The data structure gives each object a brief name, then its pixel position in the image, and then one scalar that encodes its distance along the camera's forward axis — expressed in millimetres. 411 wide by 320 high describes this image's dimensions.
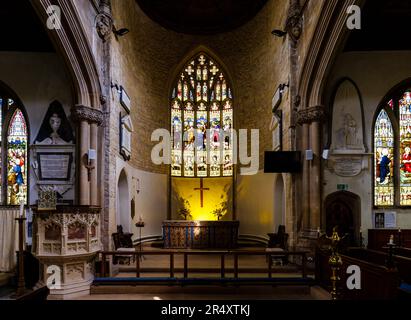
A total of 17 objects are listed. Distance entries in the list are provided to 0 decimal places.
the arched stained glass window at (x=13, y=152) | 11836
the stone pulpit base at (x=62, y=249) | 8068
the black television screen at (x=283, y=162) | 11180
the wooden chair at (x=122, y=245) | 11344
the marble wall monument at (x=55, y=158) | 11344
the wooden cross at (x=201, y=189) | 17734
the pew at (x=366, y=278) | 5970
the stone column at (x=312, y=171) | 10938
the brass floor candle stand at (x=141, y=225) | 12262
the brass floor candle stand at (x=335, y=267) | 5351
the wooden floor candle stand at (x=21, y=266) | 7688
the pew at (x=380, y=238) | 11468
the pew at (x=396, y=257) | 7594
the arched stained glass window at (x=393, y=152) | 12023
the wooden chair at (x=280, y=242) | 11469
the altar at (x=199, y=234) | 14930
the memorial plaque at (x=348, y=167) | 11602
